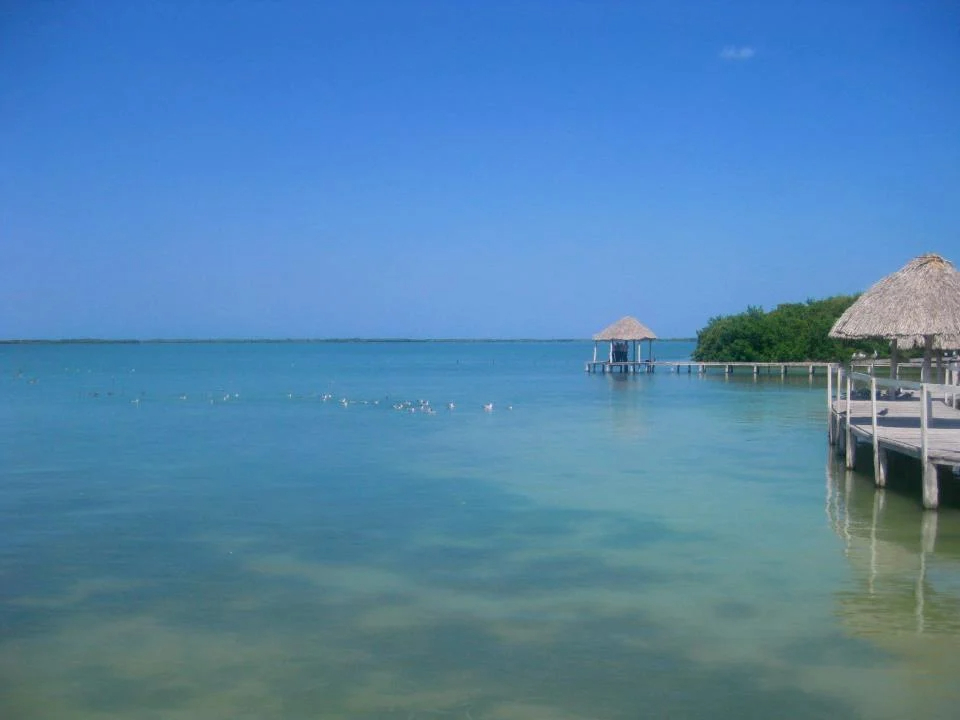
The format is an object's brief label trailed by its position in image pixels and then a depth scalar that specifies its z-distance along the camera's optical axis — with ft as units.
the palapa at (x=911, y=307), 52.60
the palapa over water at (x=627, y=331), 151.53
